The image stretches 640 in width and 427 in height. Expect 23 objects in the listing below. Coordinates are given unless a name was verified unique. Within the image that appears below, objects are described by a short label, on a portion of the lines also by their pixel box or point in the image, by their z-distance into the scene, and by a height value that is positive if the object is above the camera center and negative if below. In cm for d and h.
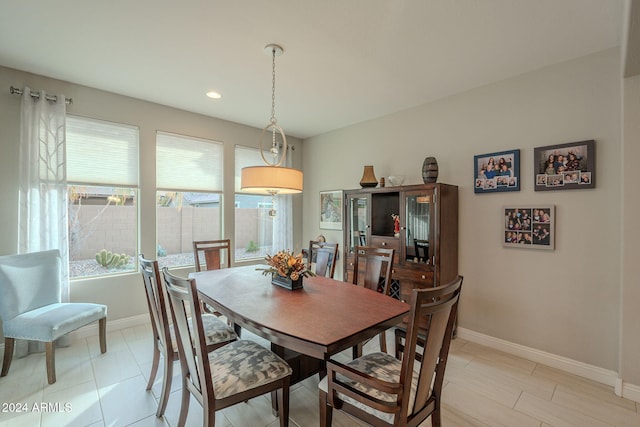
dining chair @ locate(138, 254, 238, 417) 183 -91
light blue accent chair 231 -87
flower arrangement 227 -43
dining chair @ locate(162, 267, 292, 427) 143 -90
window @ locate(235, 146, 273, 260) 444 -10
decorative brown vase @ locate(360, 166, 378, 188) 375 +45
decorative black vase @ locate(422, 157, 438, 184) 314 +47
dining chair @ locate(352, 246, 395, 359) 250 -52
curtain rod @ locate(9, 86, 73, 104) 276 +119
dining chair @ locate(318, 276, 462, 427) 121 -84
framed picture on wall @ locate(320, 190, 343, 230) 457 +4
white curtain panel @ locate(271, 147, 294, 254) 479 -16
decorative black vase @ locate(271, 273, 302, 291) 229 -58
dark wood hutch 296 -21
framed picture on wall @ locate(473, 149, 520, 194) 282 +42
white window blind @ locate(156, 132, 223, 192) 372 +69
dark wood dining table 143 -62
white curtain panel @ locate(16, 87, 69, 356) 278 +32
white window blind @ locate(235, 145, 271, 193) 442 +88
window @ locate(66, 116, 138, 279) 315 +19
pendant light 209 +25
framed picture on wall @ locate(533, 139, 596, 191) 243 +42
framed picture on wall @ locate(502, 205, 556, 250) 263 -14
